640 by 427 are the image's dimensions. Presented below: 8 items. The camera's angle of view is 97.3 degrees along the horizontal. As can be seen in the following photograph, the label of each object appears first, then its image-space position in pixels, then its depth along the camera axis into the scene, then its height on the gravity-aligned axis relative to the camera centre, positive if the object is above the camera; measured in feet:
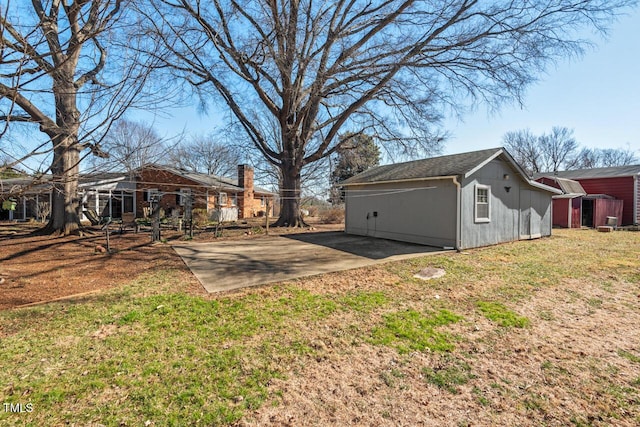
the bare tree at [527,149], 130.72 +28.80
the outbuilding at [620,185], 59.47 +5.87
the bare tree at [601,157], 128.77 +25.01
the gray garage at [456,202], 29.99 +1.05
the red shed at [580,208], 56.08 +0.63
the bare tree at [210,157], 99.19 +19.12
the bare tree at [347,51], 35.76 +22.00
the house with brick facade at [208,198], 62.63 +3.17
